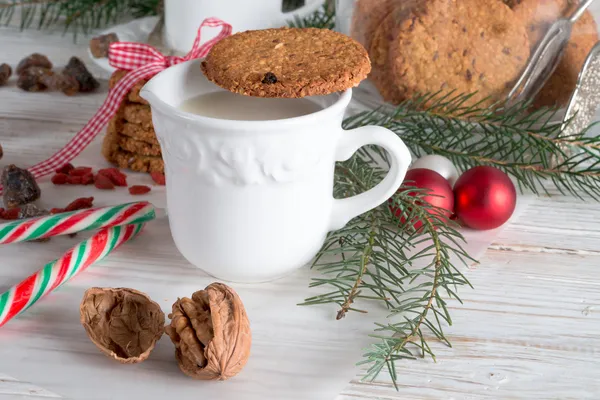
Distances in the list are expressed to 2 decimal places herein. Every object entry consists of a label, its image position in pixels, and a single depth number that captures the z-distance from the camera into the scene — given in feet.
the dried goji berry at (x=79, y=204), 2.87
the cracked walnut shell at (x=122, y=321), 2.09
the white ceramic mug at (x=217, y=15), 3.88
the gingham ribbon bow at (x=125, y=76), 2.97
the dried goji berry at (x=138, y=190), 3.04
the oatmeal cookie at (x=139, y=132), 3.12
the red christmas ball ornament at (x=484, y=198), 2.75
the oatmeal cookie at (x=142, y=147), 3.16
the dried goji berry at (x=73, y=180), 3.07
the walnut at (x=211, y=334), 1.97
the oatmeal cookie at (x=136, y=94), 3.05
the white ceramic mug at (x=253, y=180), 2.12
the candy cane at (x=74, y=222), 2.54
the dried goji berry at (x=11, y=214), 2.81
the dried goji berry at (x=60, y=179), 3.07
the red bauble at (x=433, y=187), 2.76
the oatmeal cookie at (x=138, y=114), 3.08
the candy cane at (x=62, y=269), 2.21
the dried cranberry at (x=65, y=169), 3.16
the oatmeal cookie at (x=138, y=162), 3.17
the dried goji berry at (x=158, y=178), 3.11
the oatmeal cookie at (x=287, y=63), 2.12
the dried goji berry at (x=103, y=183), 3.04
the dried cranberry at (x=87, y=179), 3.07
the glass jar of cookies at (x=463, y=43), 3.08
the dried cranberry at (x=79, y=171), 3.12
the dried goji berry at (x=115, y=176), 3.08
